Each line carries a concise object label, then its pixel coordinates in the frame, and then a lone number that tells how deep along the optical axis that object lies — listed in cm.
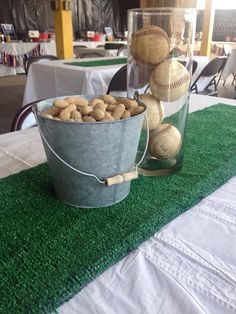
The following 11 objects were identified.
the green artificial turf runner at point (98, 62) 213
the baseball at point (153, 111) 52
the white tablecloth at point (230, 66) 370
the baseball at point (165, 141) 52
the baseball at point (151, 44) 49
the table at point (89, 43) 510
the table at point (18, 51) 493
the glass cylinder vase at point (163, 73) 49
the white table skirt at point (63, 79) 186
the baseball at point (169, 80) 49
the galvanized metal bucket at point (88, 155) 39
